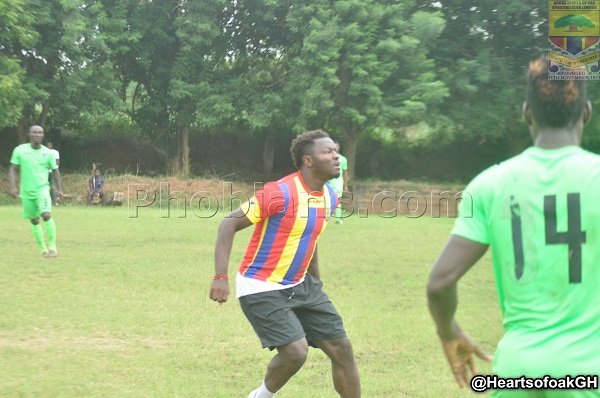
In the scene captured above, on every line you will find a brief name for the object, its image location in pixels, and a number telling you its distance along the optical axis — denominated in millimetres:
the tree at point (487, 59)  31516
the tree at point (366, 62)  30172
